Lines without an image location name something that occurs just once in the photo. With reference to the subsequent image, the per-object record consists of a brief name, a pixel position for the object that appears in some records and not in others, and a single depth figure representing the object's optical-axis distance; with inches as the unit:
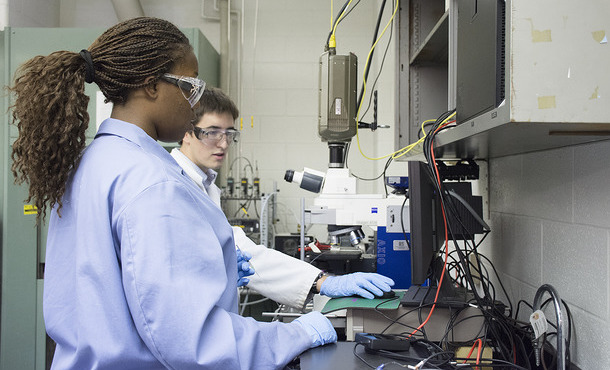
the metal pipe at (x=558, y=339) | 38.0
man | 61.0
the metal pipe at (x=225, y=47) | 141.2
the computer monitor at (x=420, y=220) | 44.6
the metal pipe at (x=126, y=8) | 130.0
